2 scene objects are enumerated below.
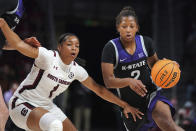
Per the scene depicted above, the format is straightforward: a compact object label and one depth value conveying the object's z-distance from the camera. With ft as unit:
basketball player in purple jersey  27.43
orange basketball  27.02
